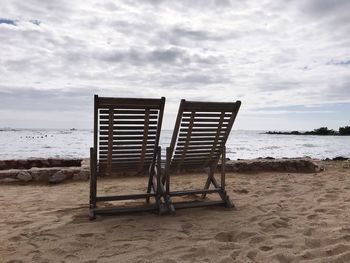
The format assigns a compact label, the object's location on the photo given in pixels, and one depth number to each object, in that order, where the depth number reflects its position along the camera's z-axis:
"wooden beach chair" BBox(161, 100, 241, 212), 4.50
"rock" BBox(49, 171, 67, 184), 6.94
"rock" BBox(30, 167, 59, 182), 6.96
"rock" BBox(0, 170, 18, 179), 6.81
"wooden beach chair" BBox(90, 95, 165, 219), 4.28
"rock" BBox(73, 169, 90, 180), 7.20
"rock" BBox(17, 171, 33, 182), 6.84
